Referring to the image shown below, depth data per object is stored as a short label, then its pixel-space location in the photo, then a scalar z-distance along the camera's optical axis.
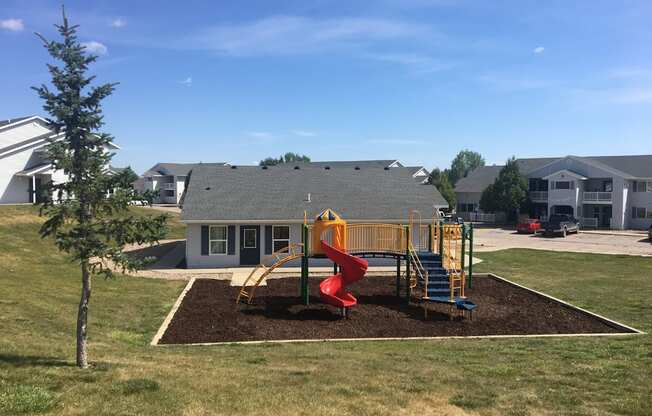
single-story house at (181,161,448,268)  26.09
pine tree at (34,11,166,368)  8.20
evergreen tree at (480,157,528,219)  55.78
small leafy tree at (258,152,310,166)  110.84
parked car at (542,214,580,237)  45.25
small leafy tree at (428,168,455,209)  64.19
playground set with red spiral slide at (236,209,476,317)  16.72
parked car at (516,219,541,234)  47.62
